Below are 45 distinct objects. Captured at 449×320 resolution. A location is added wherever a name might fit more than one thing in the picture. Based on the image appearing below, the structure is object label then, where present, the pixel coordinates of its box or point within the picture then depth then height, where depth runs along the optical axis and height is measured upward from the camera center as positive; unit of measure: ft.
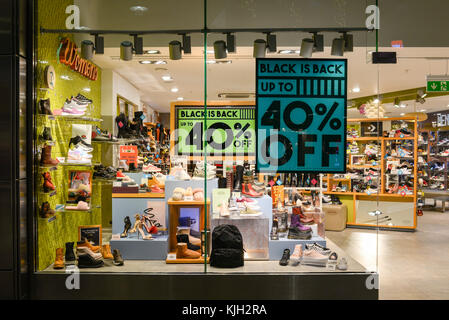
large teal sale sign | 9.77 +1.04
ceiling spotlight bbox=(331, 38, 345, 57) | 10.27 +3.11
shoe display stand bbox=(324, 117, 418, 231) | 24.85 -3.00
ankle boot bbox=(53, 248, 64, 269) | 10.92 -3.41
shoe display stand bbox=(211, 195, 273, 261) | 12.23 -2.78
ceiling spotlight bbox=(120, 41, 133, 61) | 11.20 +3.30
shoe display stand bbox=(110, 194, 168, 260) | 12.30 -3.16
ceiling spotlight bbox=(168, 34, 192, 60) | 11.09 +3.39
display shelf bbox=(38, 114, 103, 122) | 11.12 +1.21
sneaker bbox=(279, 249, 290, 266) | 11.37 -3.49
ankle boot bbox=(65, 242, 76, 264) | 11.30 -3.28
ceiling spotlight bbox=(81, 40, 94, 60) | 11.18 +3.32
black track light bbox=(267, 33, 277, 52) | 10.54 +3.31
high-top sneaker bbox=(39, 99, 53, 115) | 10.61 +1.39
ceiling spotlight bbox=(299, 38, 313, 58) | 10.33 +3.10
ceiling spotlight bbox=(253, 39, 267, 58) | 10.56 +3.18
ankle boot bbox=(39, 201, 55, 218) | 10.67 -1.80
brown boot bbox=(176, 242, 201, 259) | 11.76 -3.39
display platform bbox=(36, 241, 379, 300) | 10.25 -3.88
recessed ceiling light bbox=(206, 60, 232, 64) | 11.05 +2.98
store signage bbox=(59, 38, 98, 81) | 11.54 +3.18
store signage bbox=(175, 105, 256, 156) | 11.28 +0.77
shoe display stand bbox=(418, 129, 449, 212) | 38.34 -0.84
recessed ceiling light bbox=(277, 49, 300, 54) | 10.08 +2.98
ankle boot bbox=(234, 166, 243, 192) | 13.57 -1.11
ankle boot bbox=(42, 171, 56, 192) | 10.79 -0.96
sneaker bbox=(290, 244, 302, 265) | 11.27 -3.37
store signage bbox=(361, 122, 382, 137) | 26.89 +1.87
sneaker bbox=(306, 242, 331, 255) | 11.50 -3.19
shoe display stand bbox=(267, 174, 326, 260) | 12.17 -3.16
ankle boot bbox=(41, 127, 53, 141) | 10.82 +0.54
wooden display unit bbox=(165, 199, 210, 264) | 12.99 -2.33
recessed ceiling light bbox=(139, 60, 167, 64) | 12.37 +3.20
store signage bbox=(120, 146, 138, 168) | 14.39 -0.07
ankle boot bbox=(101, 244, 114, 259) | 11.62 -3.34
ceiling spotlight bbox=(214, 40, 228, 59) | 10.95 +3.26
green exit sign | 17.12 +3.40
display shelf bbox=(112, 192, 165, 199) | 13.79 -1.68
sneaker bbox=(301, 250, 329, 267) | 10.91 -3.33
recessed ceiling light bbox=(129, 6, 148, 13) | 11.52 +4.74
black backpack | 11.00 -3.08
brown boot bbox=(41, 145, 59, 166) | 10.71 -0.19
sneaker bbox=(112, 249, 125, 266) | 11.44 -3.51
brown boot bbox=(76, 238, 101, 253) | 11.60 -3.07
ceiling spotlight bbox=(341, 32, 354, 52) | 10.39 +3.33
